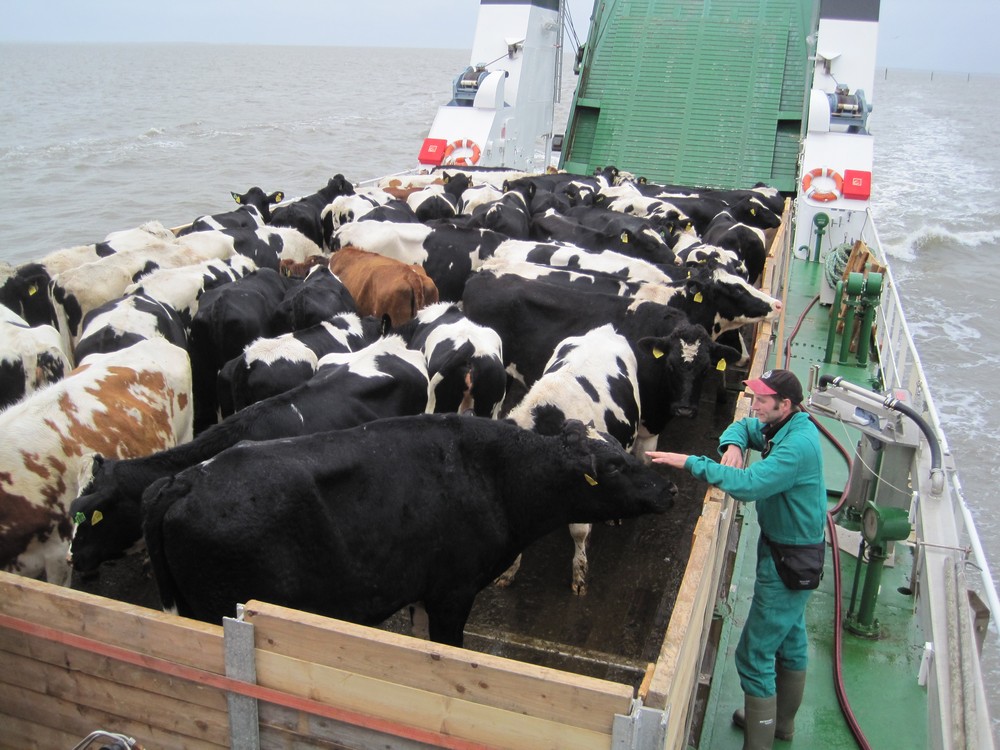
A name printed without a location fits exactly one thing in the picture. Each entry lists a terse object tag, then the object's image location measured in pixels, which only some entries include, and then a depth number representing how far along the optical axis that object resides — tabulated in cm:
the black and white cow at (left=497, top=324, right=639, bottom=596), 576
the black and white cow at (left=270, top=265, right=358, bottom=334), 752
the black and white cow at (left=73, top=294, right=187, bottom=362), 659
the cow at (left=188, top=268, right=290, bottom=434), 730
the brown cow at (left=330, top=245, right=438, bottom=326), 862
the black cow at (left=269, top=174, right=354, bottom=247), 1134
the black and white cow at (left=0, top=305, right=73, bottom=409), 607
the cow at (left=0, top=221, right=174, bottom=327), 772
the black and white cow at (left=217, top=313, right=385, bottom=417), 618
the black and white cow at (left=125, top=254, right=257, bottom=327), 762
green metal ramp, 1778
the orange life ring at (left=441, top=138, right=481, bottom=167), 1670
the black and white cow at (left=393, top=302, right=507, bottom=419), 649
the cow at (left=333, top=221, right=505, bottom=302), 964
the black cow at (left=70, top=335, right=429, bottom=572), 470
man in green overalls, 418
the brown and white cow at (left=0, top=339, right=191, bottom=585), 477
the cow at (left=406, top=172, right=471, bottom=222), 1209
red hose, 504
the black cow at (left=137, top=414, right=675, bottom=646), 395
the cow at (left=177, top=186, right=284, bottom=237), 1033
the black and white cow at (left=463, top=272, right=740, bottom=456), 715
